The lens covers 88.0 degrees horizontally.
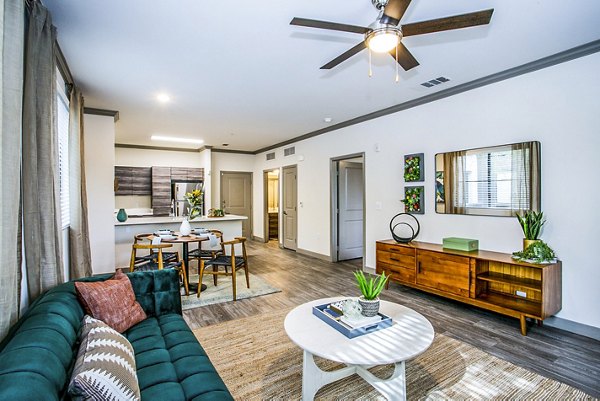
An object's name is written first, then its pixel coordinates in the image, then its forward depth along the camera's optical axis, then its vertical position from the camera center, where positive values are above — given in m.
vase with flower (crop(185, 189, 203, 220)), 5.50 -0.01
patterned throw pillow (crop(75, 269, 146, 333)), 1.97 -0.68
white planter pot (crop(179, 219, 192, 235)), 4.50 -0.43
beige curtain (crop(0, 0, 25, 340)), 1.40 +0.25
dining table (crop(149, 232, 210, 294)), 4.09 -0.54
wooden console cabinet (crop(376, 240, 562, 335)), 2.99 -0.90
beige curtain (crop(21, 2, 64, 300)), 1.78 +0.25
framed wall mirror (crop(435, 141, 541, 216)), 3.30 +0.19
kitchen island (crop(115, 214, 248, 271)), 5.40 -0.50
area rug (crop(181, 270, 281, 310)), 3.96 -1.29
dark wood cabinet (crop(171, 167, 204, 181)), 8.35 +0.70
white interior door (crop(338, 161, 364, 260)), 6.27 -0.26
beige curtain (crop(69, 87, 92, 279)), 3.37 +0.05
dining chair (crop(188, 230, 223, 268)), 4.42 -0.81
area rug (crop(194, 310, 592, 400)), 2.12 -1.33
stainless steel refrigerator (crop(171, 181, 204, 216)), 8.31 +0.07
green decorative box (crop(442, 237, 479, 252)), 3.60 -0.56
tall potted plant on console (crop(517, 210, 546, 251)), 3.14 -0.31
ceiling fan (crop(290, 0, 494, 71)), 1.84 +1.09
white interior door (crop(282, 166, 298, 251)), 7.52 -0.22
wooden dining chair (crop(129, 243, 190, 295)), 3.70 -0.82
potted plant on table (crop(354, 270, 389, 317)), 2.12 -0.69
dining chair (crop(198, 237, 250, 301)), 4.04 -0.85
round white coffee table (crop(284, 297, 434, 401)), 1.72 -0.87
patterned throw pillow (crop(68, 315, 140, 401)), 1.14 -0.69
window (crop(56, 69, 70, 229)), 3.35 +0.60
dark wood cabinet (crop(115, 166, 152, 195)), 7.88 +0.51
